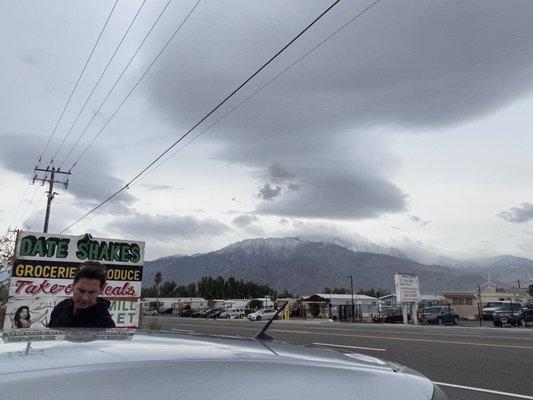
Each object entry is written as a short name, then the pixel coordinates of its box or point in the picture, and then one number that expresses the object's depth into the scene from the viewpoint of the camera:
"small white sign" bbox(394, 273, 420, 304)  46.94
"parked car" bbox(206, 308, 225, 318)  72.75
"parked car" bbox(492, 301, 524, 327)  41.09
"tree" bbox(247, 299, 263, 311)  90.68
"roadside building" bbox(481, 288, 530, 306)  90.50
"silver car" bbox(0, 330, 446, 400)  1.44
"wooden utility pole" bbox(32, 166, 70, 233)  38.57
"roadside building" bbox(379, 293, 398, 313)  84.81
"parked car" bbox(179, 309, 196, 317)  79.77
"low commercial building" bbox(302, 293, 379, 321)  61.03
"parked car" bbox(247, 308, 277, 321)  58.53
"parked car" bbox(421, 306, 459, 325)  45.75
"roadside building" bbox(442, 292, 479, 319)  71.81
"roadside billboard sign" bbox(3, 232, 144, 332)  10.52
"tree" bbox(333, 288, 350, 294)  138.75
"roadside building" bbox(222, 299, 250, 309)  87.71
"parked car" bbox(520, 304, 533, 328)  40.62
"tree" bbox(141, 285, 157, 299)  166.25
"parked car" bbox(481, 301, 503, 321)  54.46
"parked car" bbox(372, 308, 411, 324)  53.38
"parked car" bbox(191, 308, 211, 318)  74.94
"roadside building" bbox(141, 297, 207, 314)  104.74
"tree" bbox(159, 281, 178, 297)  162.84
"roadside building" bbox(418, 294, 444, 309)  77.63
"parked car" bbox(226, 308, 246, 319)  72.88
